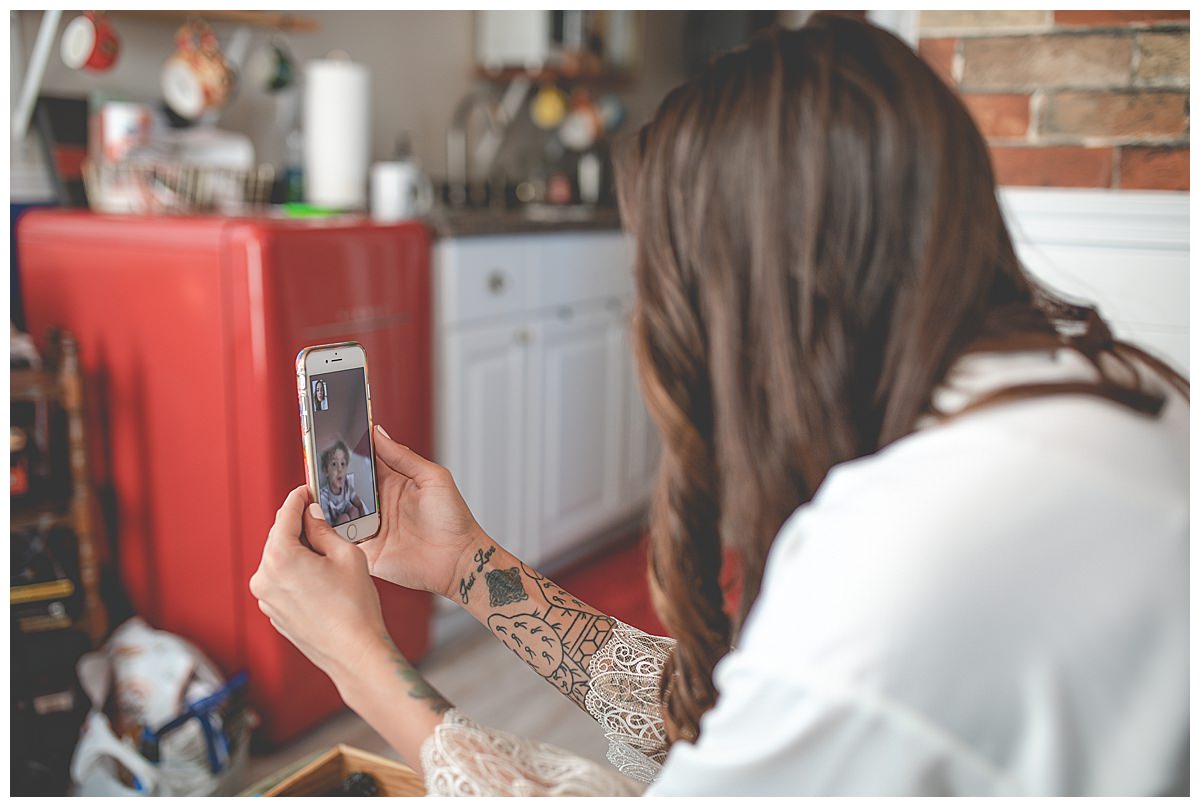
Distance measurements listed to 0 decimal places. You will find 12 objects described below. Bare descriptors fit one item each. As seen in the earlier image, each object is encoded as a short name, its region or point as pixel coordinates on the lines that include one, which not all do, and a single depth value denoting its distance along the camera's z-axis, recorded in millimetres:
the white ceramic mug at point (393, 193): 2002
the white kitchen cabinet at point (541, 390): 1957
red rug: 2203
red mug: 1696
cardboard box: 1039
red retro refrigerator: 1555
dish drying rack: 1751
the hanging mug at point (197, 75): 1867
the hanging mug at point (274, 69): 2045
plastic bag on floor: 1475
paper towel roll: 2051
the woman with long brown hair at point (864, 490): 493
